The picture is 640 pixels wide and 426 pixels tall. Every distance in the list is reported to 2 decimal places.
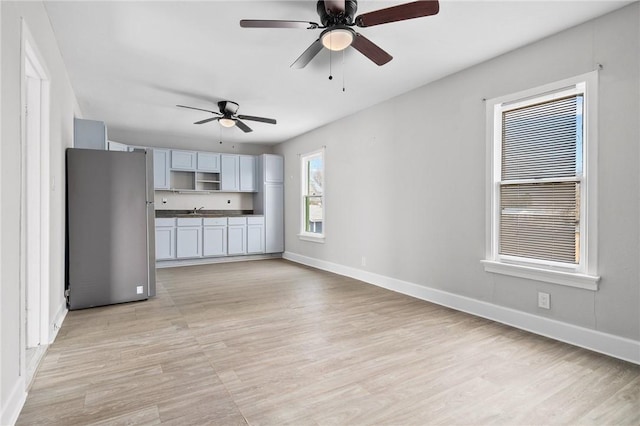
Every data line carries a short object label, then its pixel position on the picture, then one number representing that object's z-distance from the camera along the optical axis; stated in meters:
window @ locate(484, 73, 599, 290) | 2.84
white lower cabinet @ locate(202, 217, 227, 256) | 7.07
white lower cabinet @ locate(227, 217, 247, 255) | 7.33
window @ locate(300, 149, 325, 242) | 6.71
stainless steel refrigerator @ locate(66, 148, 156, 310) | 3.82
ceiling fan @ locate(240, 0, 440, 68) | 2.16
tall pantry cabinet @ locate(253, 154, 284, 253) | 7.72
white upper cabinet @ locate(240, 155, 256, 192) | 7.77
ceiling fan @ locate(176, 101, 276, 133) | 4.75
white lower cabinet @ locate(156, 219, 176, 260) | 6.61
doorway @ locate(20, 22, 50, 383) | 2.71
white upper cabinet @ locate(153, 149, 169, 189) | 6.86
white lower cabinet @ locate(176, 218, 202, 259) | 6.80
